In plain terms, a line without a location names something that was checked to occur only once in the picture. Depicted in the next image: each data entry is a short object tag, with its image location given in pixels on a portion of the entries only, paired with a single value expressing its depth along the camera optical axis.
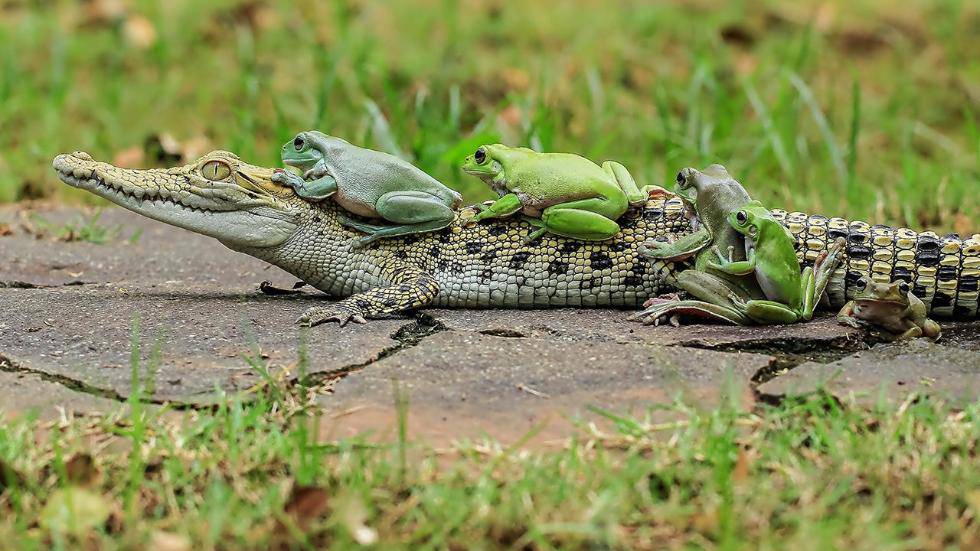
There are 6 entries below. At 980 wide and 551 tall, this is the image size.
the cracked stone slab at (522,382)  6.83
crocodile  8.98
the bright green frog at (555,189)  8.78
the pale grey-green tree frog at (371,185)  8.98
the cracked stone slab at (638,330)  8.02
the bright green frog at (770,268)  8.29
